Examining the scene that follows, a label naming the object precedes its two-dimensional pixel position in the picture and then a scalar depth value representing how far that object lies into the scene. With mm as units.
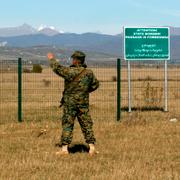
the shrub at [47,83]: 40972
